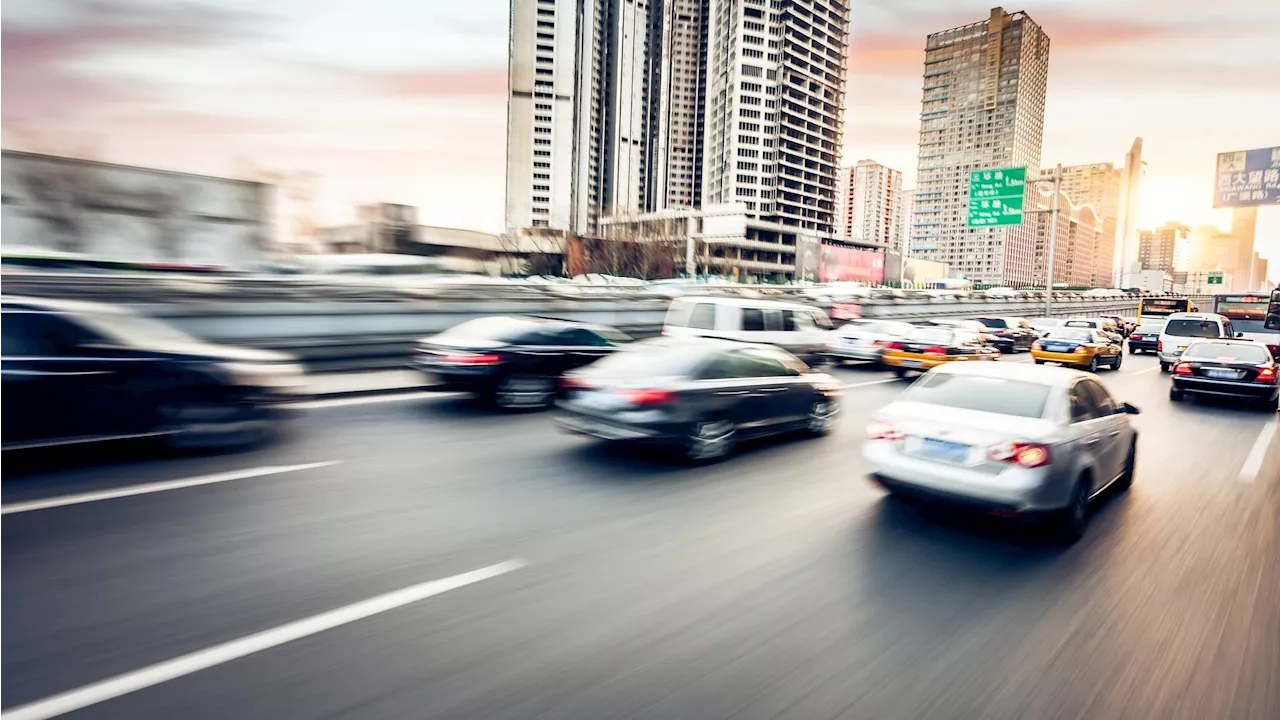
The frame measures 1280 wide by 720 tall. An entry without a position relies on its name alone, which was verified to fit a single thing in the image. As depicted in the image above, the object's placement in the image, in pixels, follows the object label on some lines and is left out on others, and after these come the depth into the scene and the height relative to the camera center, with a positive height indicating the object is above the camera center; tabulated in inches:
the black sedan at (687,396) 302.2 -45.9
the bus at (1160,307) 1557.6 +0.9
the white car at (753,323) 589.9 -25.0
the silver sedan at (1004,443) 219.6 -45.4
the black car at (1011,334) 1061.8 -46.8
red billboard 5585.6 +246.7
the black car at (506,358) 413.1 -42.4
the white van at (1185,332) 811.4 -26.7
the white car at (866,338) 705.0 -40.0
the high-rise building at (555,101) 7155.5 +1872.7
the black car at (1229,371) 543.2 -47.2
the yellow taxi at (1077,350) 815.7 -51.6
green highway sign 1216.8 +177.9
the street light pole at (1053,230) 1276.5 +130.6
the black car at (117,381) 244.2 -39.7
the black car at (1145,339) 1129.4 -50.5
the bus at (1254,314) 905.5 -6.5
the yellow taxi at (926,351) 674.8 -48.1
